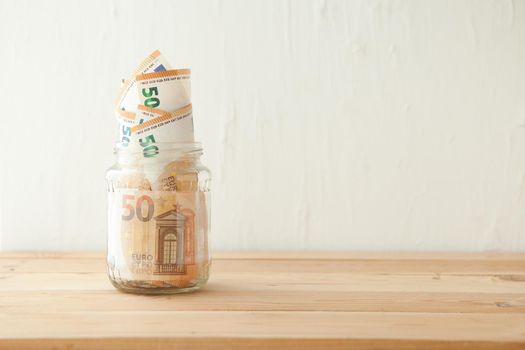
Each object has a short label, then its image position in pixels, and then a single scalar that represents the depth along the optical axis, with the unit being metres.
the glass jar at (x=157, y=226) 0.96
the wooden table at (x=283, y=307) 0.83
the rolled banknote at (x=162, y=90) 0.96
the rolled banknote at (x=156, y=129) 0.96
